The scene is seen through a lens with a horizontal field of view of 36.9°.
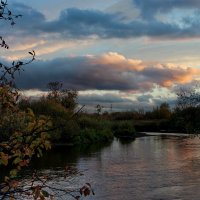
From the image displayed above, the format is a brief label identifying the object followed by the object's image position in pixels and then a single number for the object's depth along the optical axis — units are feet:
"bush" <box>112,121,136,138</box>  160.86
